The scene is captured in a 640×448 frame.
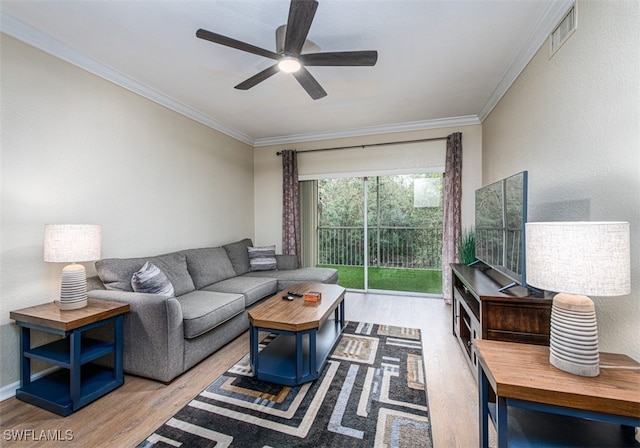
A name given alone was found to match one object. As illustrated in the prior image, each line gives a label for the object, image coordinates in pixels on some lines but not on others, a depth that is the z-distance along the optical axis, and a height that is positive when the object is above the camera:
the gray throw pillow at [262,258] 4.28 -0.52
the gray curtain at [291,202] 4.80 +0.38
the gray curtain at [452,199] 4.02 +0.38
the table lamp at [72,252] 1.95 -0.20
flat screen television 1.82 +0.00
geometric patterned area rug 1.60 -1.22
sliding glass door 4.41 -0.10
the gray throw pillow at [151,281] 2.40 -0.50
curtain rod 4.17 +1.28
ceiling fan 1.59 +1.19
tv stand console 1.69 -0.55
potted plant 3.46 -0.32
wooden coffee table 2.11 -0.98
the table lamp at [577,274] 1.03 -0.19
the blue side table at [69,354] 1.83 -0.91
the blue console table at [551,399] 0.99 -0.63
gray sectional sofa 2.15 -0.74
